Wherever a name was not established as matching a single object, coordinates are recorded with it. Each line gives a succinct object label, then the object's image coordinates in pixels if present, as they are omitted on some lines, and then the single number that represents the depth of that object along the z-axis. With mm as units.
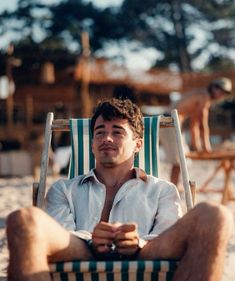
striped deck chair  2062
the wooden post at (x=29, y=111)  15898
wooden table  4955
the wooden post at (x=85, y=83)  15370
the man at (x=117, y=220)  1980
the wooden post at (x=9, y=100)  15453
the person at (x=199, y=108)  5594
